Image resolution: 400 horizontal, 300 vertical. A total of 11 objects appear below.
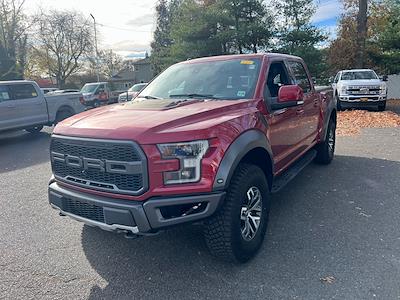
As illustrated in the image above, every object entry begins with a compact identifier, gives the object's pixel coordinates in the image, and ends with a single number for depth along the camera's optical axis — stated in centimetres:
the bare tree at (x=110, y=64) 6538
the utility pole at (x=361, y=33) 1978
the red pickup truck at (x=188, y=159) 251
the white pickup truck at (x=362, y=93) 1323
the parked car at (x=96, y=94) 2225
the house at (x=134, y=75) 6116
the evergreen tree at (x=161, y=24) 4580
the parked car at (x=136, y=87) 2187
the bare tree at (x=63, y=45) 4384
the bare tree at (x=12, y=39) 2662
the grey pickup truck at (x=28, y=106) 1000
